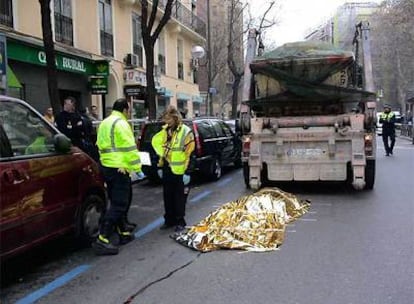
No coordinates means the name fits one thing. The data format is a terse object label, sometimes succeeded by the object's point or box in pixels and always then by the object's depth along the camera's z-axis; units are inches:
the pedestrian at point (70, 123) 397.4
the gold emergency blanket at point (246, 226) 257.4
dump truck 402.0
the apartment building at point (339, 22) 2113.1
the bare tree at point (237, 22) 1316.4
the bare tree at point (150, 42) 675.6
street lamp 1015.0
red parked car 200.4
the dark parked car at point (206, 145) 490.6
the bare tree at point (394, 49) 1542.8
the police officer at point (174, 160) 307.0
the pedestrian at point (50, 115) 517.7
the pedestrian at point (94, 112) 650.0
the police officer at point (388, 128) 776.9
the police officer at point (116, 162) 258.5
